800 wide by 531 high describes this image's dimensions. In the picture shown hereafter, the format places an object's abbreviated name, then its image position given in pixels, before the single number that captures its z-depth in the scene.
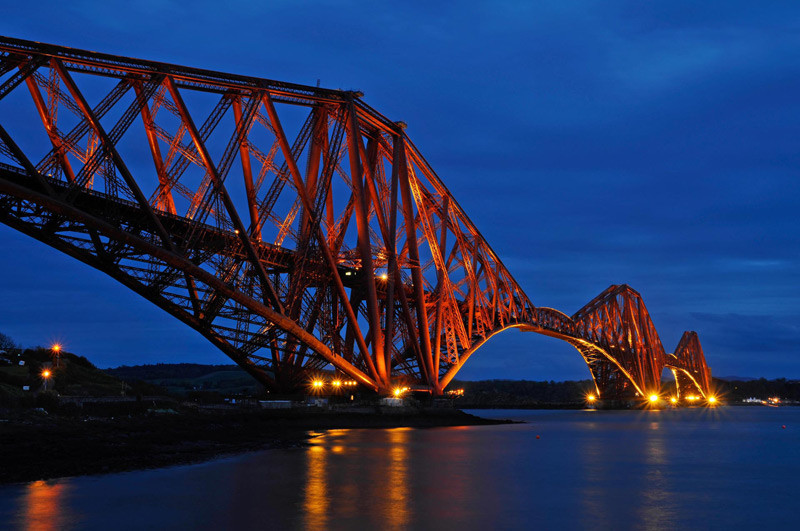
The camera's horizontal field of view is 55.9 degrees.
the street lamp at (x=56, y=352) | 71.94
